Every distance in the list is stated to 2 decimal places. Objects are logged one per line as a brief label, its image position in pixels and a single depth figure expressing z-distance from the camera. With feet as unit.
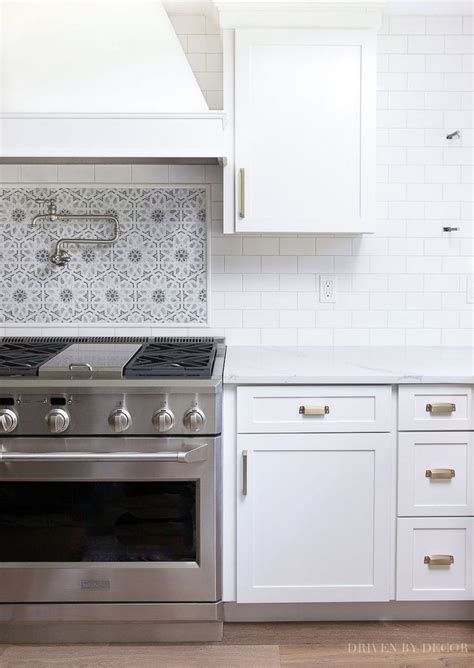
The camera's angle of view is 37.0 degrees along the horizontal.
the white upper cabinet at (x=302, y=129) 8.45
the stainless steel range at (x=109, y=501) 7.27
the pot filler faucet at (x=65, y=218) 9.53
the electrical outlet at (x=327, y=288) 9.77
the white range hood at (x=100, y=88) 7.83
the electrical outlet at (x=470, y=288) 9.81
